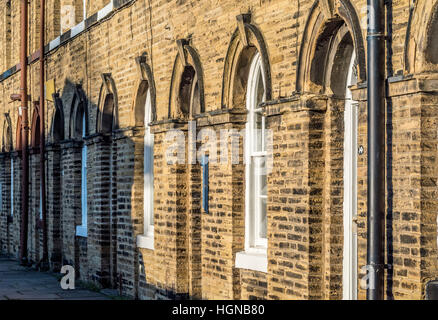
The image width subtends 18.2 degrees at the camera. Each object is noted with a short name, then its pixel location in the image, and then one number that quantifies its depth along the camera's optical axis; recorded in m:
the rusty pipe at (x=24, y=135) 31.54
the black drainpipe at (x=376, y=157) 11.10
